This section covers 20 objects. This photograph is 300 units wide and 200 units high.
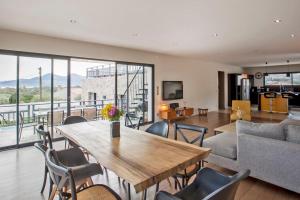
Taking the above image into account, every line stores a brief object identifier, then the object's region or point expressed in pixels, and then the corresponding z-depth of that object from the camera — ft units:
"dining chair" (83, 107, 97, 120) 21.21
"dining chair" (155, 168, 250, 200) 5.21
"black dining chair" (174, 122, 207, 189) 6.67
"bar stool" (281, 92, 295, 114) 30.57
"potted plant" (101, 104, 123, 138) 7.98
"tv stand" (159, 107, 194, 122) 23.72
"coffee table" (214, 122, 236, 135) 14.68
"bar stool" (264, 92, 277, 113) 31.76
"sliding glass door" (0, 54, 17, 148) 14.52
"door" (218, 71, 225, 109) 38.22
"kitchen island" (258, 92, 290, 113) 30.60
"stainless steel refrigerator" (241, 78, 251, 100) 40.52
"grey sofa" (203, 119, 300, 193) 7.74
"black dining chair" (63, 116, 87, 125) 11.72
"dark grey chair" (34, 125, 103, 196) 7.72
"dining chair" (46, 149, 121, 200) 4.52
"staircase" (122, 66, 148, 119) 23.88
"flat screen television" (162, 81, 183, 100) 25.58
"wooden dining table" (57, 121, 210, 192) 4.62
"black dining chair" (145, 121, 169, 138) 8.78
